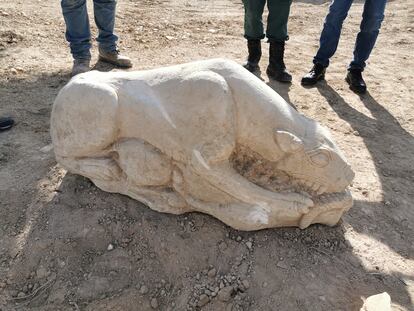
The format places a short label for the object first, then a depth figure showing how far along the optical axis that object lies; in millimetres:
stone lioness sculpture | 2383
